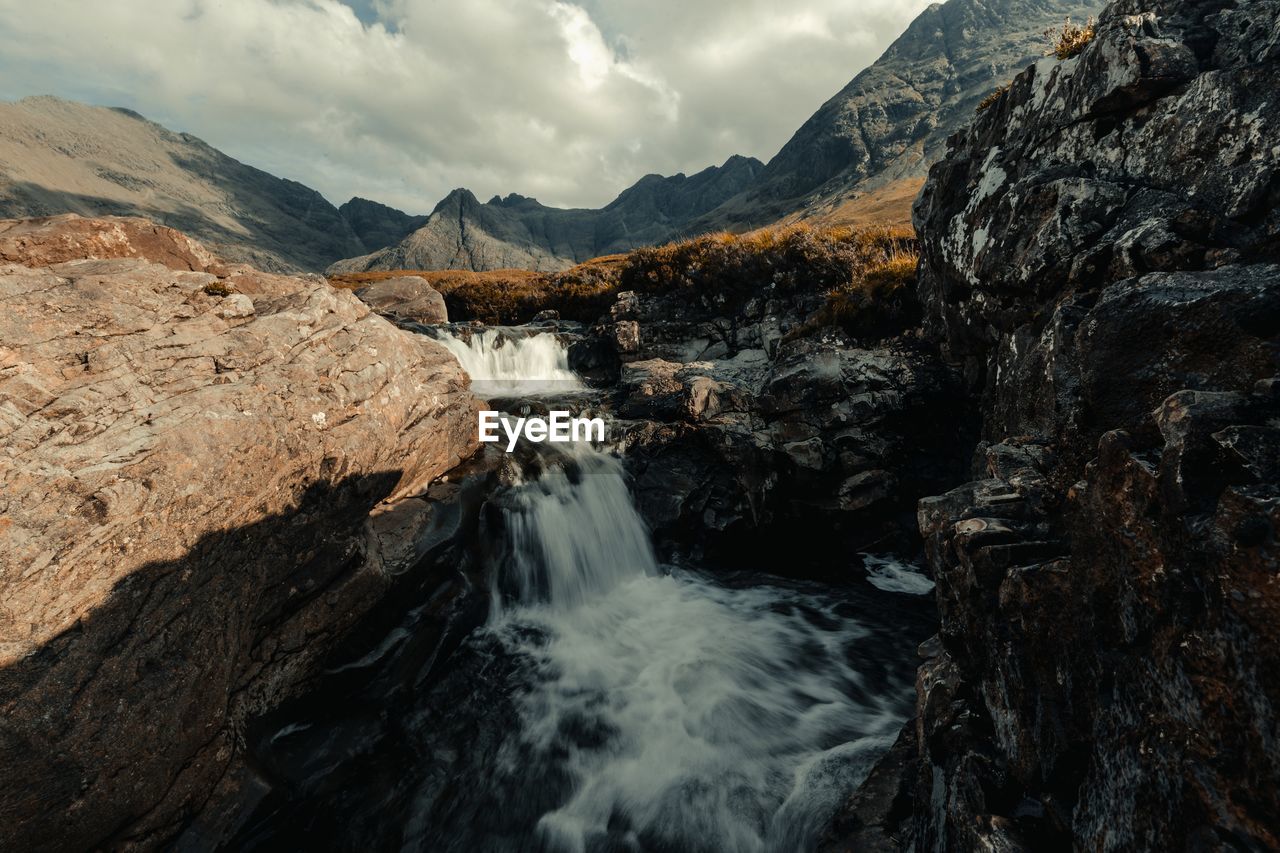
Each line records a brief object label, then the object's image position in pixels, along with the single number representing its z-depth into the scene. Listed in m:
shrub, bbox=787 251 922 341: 17.33
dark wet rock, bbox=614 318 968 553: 14.72
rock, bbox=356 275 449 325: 33.72
